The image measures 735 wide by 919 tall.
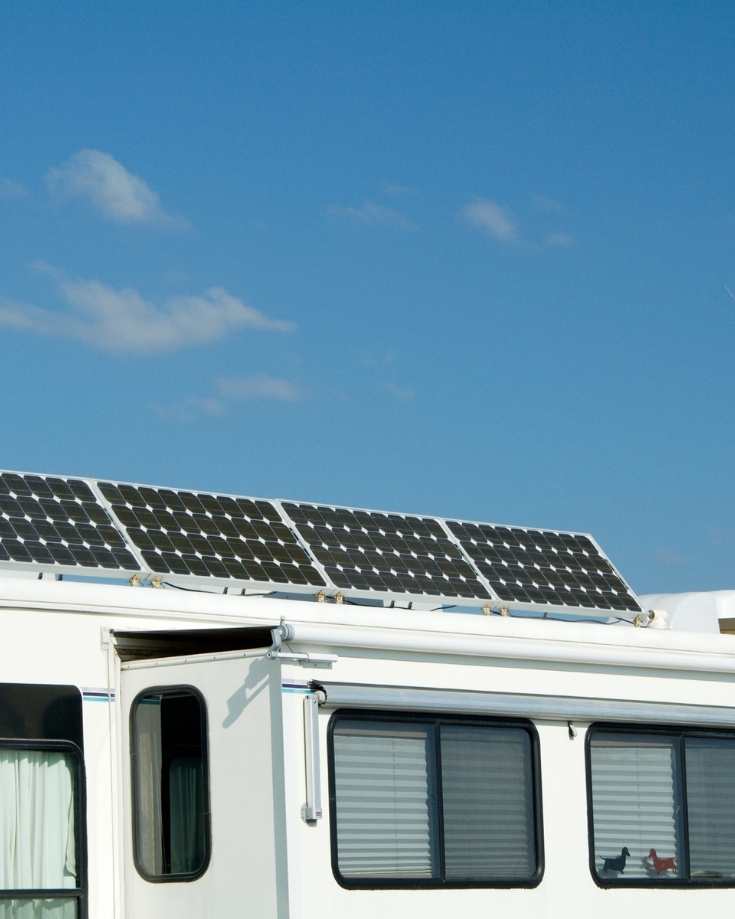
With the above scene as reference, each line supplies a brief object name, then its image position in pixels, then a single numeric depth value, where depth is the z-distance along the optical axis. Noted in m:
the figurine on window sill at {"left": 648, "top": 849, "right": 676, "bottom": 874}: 14.06
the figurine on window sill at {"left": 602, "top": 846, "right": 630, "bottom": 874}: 13.64
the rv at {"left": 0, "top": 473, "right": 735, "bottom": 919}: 11.61
